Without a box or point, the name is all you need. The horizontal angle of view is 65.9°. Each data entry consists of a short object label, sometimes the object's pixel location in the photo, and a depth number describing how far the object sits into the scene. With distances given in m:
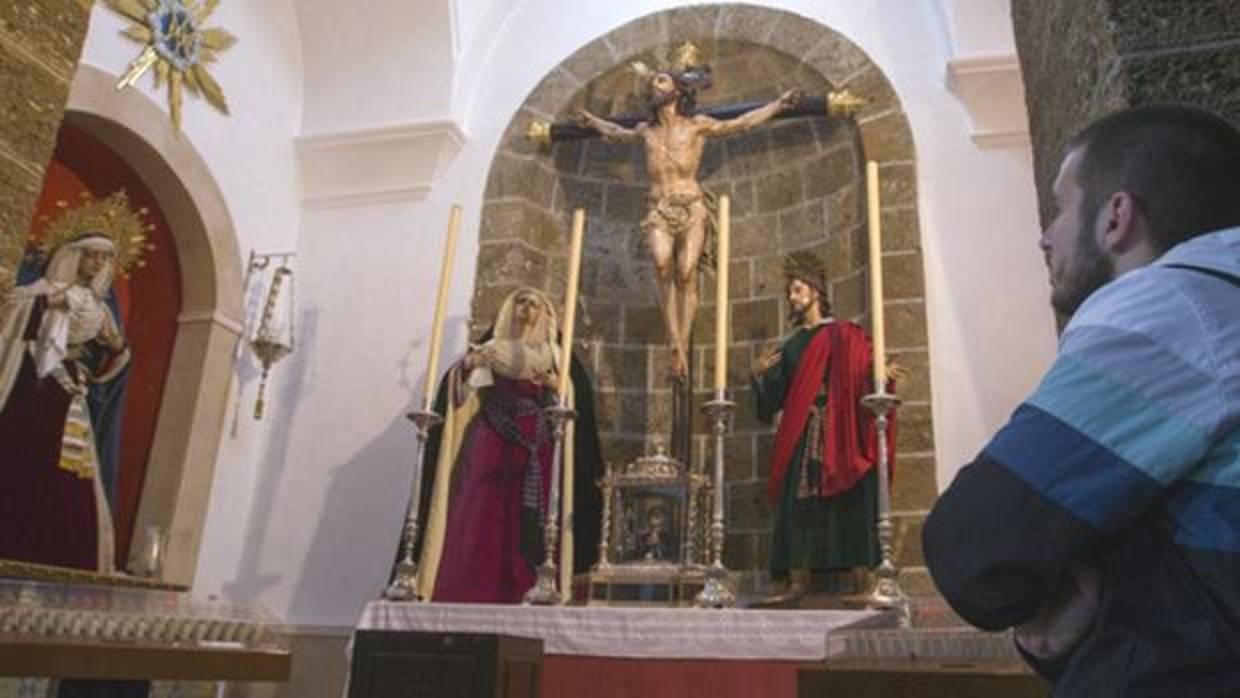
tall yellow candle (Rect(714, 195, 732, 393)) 2.81
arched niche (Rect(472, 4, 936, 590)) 4.37
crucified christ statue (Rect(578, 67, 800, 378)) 4.01
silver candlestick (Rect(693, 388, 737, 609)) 2.66
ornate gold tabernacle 3.01
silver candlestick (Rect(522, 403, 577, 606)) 2.86
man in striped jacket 0.63
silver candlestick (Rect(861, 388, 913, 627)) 2.51
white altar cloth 2.44
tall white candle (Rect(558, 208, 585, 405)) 3.04
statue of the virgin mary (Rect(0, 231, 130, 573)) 3.33
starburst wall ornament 4.00
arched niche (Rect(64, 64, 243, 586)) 3.99
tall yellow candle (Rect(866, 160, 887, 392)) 2.75
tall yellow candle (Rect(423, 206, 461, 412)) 3.23
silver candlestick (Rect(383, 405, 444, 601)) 3.02
